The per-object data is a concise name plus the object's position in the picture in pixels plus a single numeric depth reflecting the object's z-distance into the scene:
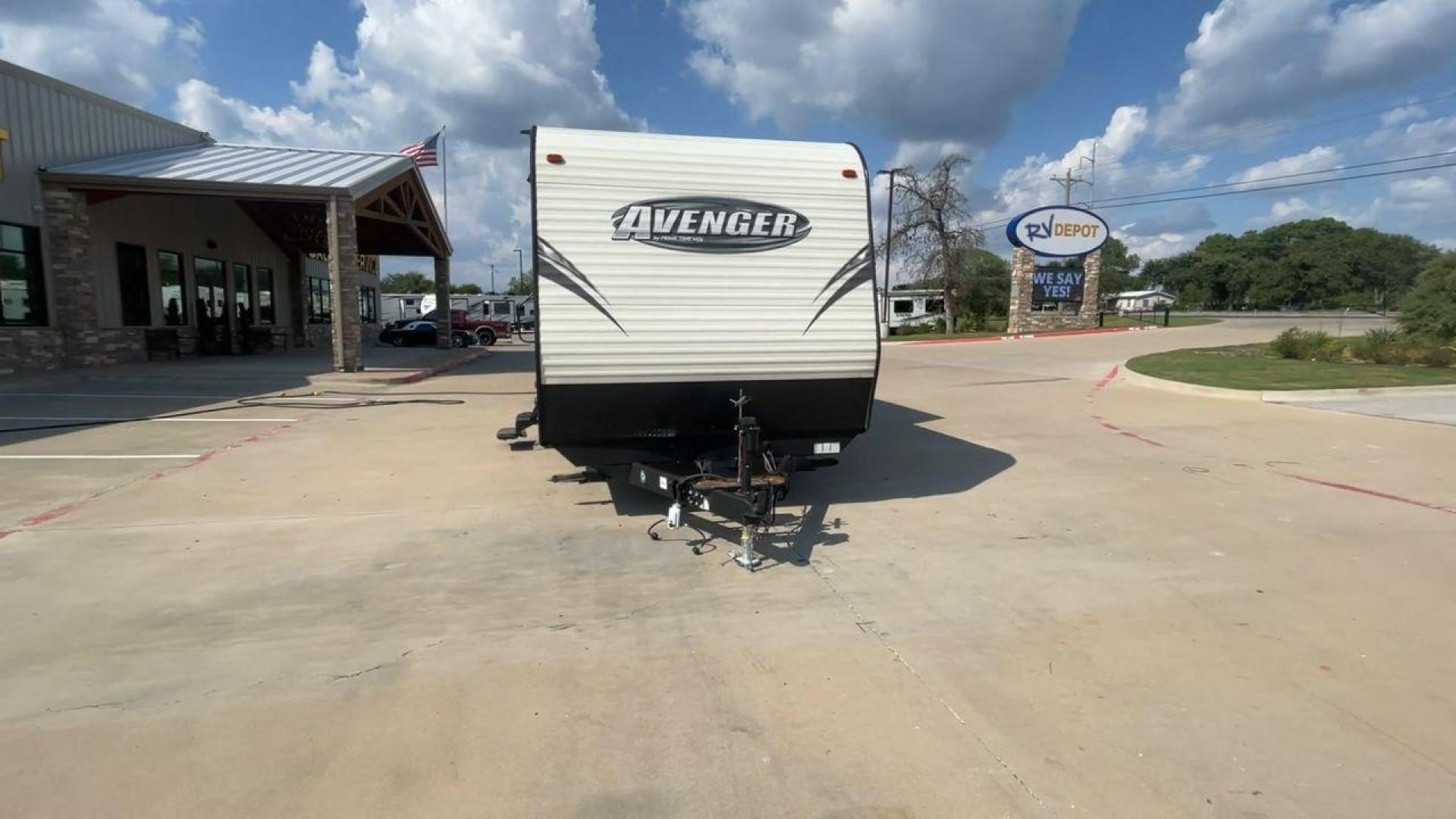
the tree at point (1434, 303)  22.11
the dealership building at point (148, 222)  17.52
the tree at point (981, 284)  45.09
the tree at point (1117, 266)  107.31
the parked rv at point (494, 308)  46.09
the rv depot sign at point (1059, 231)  36.59
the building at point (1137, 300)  84.62
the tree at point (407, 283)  106.38
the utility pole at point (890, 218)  46.19
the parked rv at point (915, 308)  48.19
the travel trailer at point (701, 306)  5.89
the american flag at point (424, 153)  26.17
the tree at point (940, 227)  44.12
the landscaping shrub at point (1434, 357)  17.64
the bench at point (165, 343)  21.34
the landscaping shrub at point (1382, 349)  18.28
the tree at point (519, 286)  83.70
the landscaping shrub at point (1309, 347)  20.05
